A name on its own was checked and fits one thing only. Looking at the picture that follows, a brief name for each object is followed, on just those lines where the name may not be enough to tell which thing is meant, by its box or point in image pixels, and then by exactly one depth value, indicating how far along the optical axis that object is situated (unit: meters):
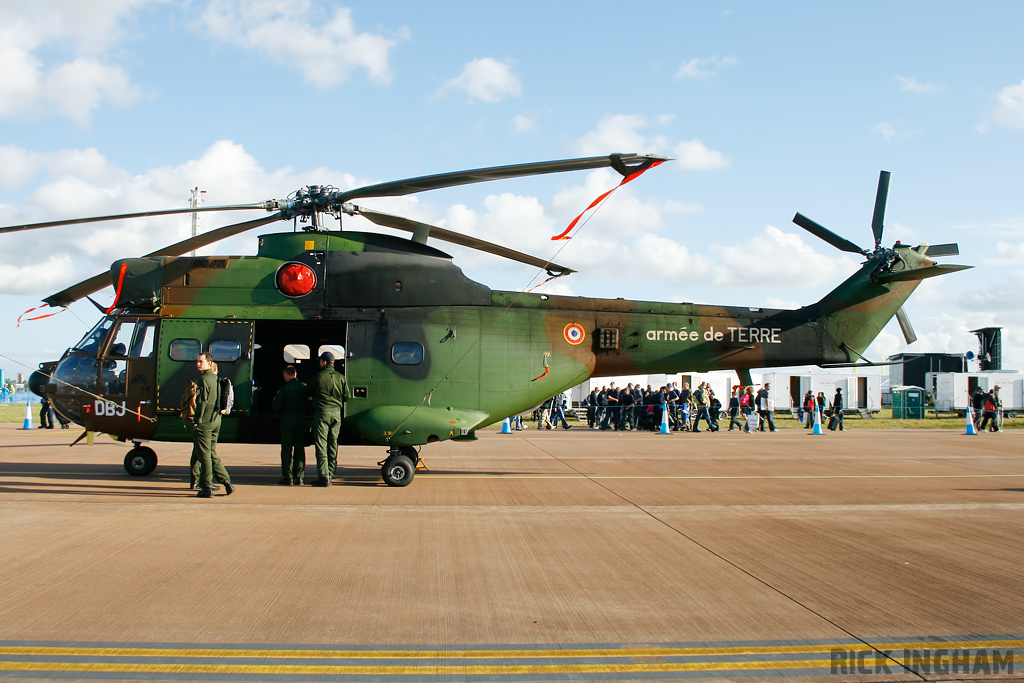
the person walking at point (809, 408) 28.53
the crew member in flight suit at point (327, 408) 10.13
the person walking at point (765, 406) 26.17
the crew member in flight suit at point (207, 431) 9.16
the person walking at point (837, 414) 26.58
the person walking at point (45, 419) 23.00
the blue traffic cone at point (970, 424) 23.68
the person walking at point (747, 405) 25.95
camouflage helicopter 10.70
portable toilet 38.34
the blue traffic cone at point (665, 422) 24.69
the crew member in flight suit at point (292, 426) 10.38
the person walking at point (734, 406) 26.25
